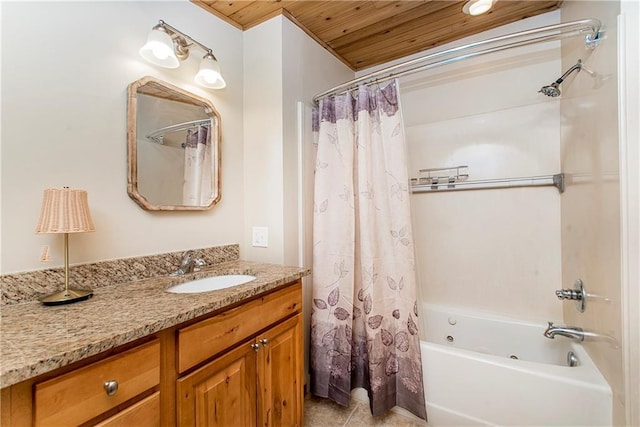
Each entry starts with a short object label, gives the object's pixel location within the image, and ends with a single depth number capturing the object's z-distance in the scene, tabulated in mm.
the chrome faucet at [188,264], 1363
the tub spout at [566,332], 1394
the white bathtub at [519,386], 1164
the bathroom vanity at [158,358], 590
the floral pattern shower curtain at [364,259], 1525
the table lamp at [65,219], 898
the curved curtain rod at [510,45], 1237
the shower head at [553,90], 1552
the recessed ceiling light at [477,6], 1393
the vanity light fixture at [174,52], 1242
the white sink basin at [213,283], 1280
